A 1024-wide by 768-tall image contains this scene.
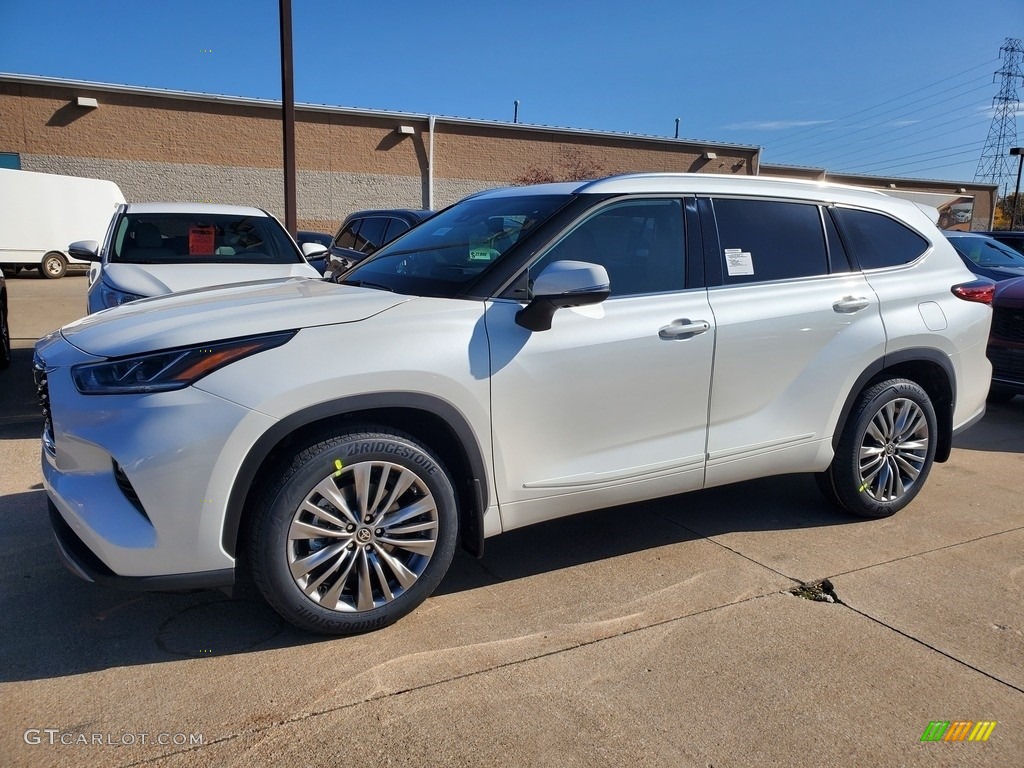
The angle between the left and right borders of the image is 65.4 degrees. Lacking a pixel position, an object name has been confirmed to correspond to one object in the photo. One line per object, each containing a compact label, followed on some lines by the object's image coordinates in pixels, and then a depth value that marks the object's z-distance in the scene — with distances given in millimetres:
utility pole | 12367
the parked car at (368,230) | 9047
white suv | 2750
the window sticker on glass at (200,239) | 7207
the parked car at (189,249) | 6504
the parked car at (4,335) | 8577
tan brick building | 26484
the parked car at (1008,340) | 7320
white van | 21766
